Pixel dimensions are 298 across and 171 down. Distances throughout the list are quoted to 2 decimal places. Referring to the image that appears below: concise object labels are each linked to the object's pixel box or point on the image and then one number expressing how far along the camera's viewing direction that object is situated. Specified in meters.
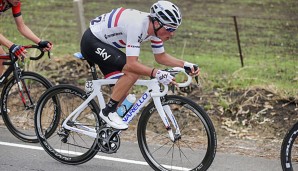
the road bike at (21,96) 16.25
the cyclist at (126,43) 13.18
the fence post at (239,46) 22.95
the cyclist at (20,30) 15.73
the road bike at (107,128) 13.51
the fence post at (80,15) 22.75
